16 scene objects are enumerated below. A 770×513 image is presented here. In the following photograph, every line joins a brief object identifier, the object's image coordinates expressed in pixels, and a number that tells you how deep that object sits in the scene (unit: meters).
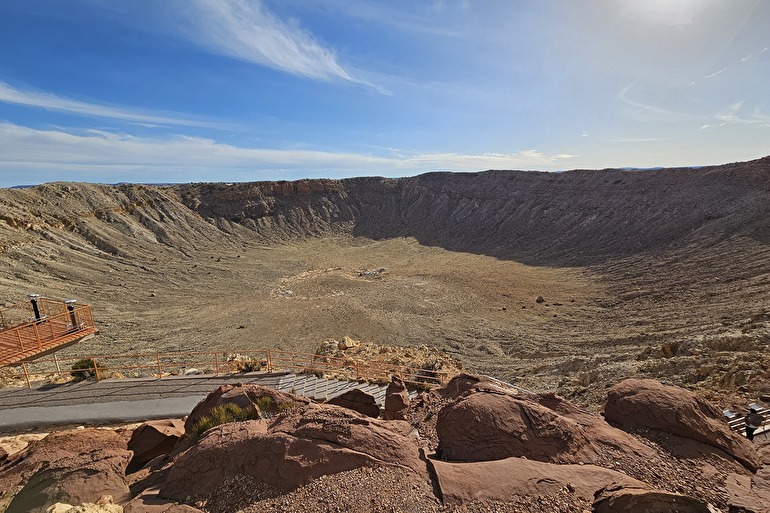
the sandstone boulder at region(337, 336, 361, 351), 18.46
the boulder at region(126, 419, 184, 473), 7.18
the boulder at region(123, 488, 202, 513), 4.66
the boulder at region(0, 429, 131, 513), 5.41
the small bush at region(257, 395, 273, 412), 7.71
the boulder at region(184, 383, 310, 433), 7.59
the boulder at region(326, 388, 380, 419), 8.38
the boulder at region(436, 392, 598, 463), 5.38
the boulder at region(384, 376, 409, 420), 8.15
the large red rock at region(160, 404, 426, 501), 5.03
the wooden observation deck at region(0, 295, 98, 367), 11.40
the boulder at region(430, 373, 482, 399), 8.18
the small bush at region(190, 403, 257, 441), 7.03
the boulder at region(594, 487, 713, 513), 4.10
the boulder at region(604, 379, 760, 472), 5.69
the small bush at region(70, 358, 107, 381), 11.80
